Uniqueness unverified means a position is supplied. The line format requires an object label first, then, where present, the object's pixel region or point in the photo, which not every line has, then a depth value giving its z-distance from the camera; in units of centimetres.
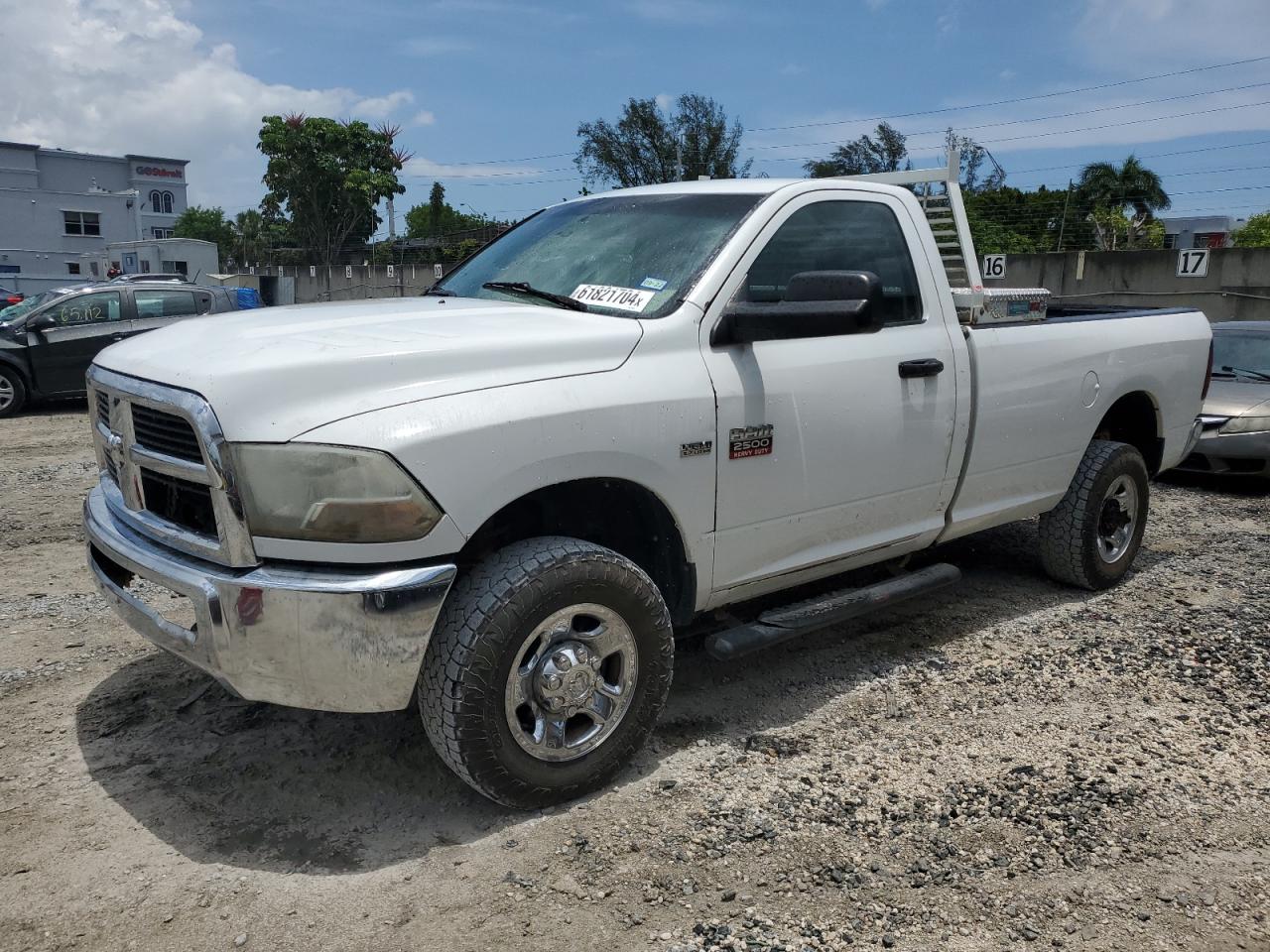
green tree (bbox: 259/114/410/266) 6206
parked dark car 1259
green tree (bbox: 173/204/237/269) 9669
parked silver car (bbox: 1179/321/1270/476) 826
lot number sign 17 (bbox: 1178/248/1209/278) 1714
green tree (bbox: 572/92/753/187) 5650
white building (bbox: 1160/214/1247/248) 4893
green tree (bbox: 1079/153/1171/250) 4453
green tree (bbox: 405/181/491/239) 6906
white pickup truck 274
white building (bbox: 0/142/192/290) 6253
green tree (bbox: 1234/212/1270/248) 4259
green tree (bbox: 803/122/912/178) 4884
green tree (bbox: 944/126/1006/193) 4449
